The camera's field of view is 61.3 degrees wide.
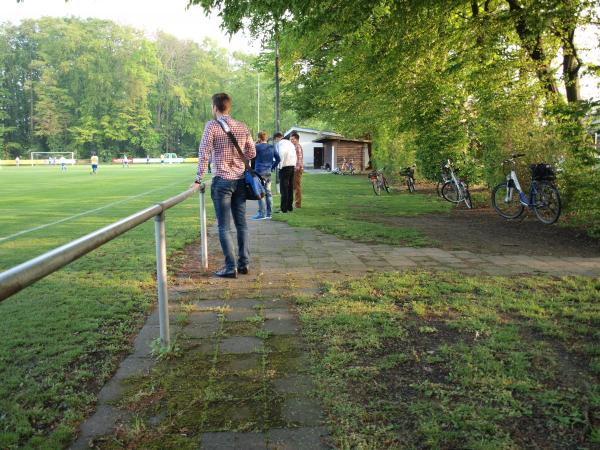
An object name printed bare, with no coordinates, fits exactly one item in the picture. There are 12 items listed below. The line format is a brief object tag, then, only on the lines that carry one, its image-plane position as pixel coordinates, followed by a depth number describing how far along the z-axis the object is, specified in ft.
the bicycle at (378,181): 60.23
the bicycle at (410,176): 62.85
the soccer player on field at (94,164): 125.90
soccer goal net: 225.76
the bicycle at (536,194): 30.45
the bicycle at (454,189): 42.44
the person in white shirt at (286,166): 38.42
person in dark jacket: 34.37
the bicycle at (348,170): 126.41
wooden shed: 146.00
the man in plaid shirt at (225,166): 17.70
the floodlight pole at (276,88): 69.21
